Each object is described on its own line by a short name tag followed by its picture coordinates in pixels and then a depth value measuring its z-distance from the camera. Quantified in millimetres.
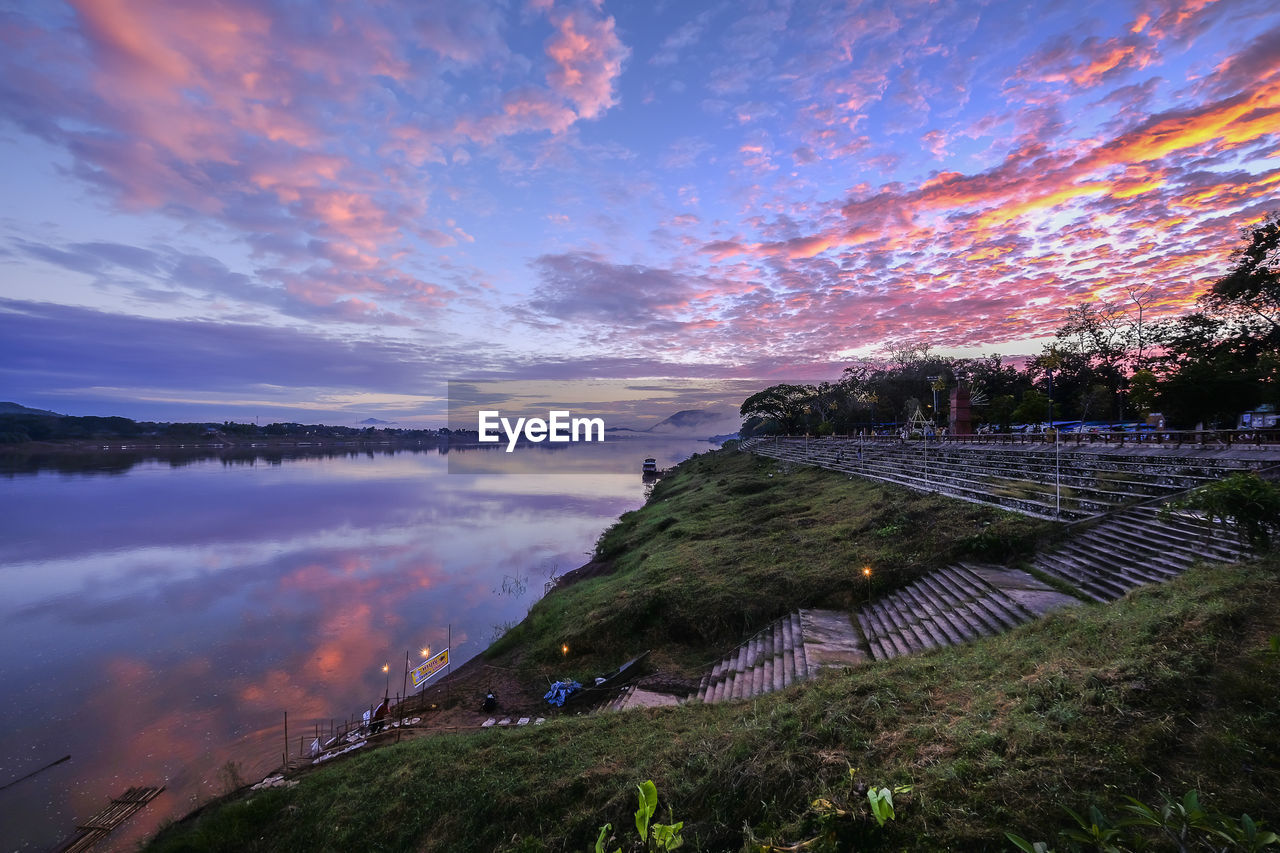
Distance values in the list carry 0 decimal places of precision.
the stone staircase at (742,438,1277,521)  14648
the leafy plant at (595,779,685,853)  1913
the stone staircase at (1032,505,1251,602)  10320
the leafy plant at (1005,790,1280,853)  1592
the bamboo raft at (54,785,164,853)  10488
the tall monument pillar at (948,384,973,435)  41031
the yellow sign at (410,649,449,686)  13820
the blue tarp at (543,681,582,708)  13679
